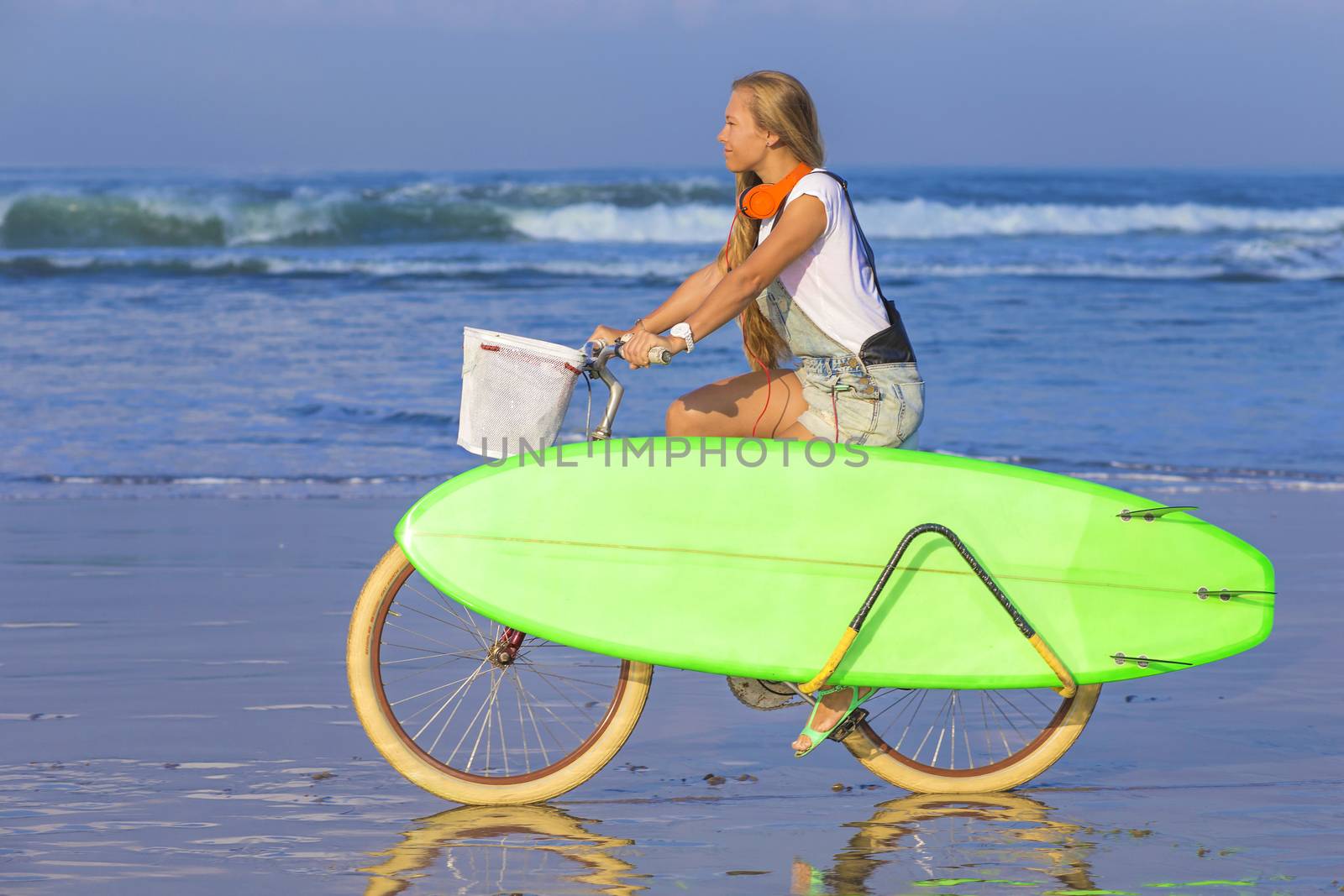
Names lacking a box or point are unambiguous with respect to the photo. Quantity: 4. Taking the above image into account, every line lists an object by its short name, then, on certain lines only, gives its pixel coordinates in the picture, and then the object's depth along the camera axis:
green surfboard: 7.61
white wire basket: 7.26
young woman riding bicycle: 7.54
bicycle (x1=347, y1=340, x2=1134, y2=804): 7.70
